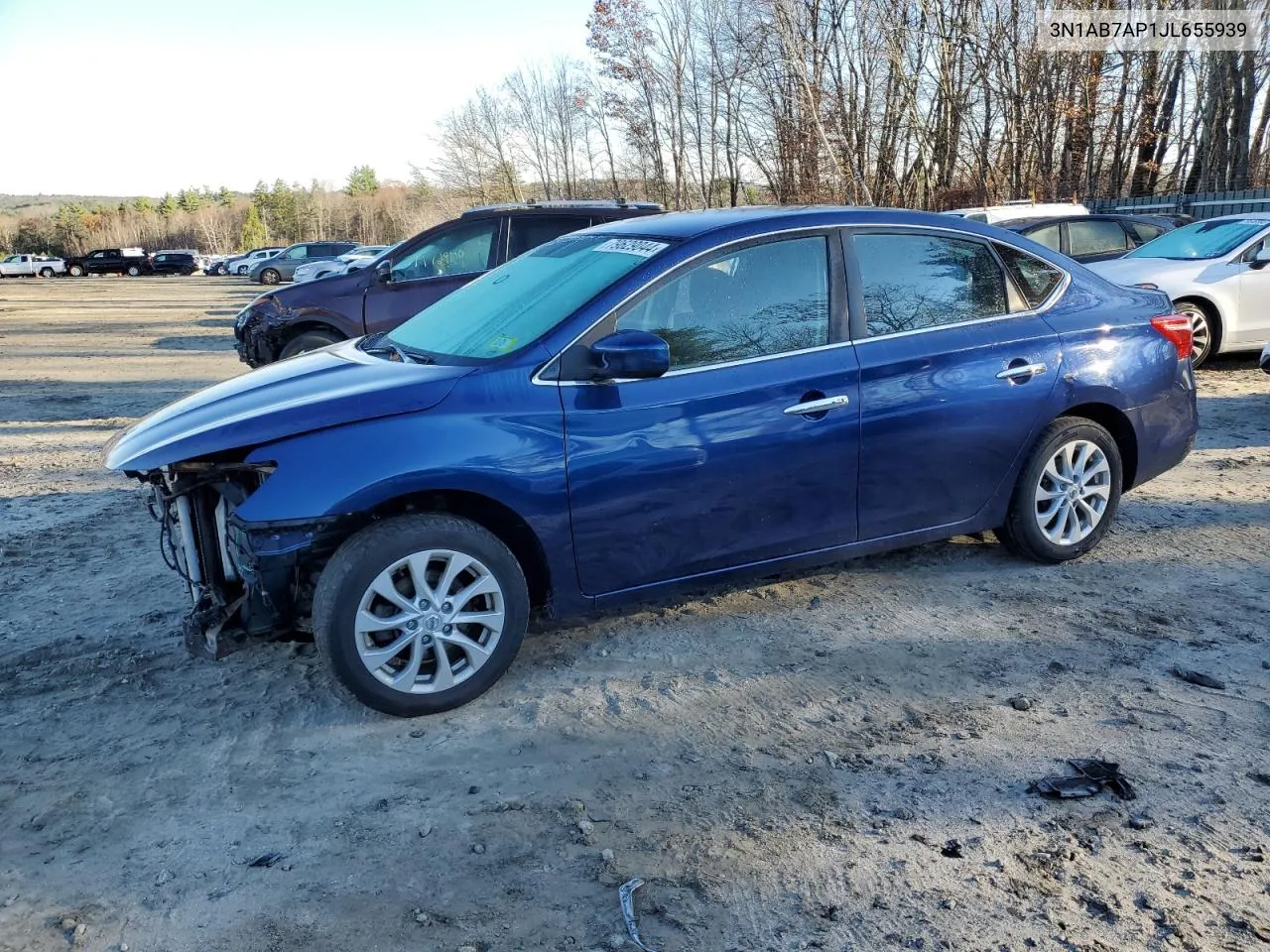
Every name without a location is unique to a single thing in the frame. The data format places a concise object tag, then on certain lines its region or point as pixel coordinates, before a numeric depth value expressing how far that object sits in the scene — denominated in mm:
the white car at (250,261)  53688
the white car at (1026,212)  11859
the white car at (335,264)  37512
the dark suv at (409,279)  9391
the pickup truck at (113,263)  61406
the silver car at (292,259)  43781
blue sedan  3512
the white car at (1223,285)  9703
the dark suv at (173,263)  60781
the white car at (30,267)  59844
